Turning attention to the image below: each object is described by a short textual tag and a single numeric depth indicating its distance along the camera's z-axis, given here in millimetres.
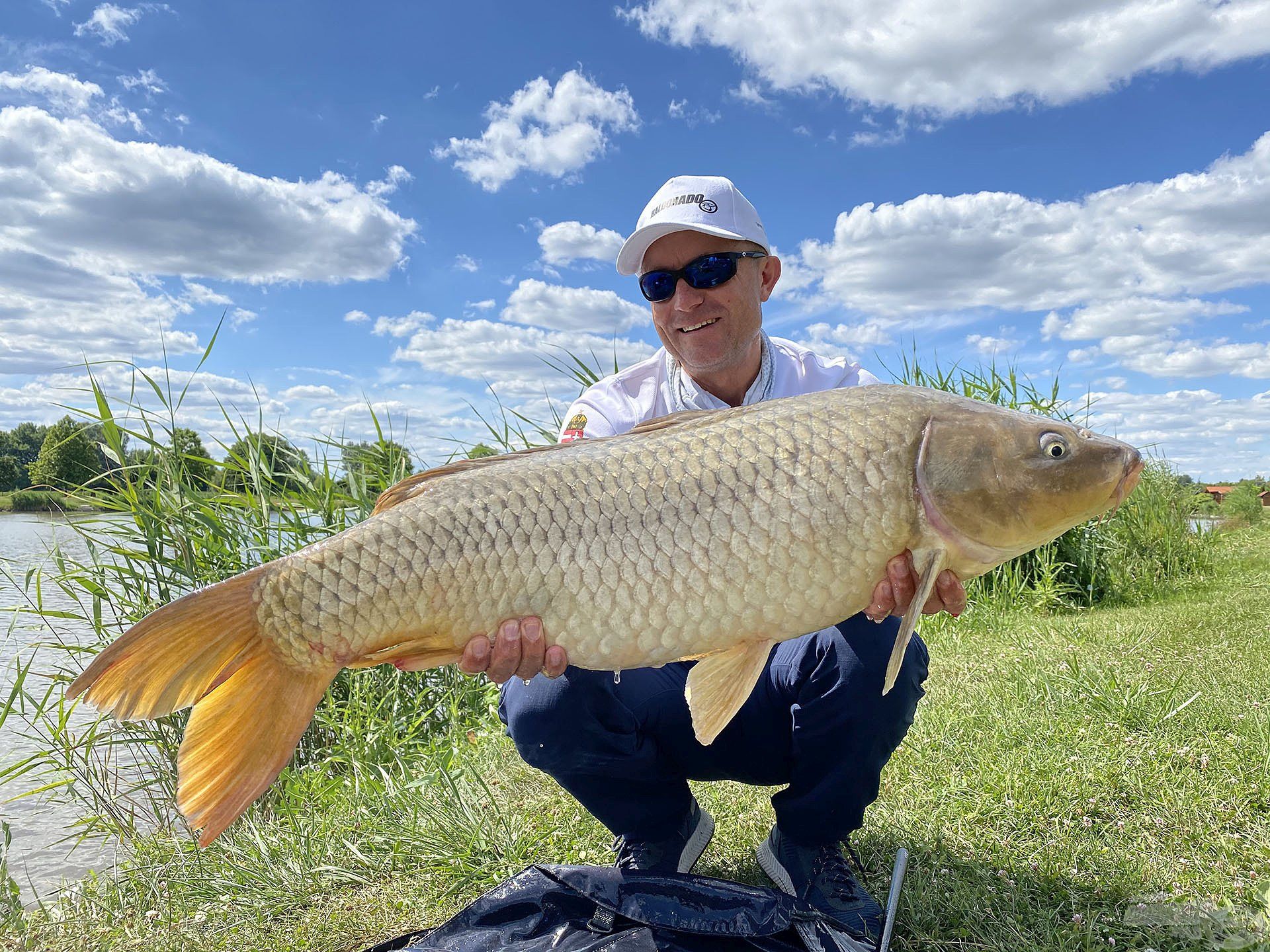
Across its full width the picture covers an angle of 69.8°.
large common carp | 1646
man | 1927
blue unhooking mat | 1574
